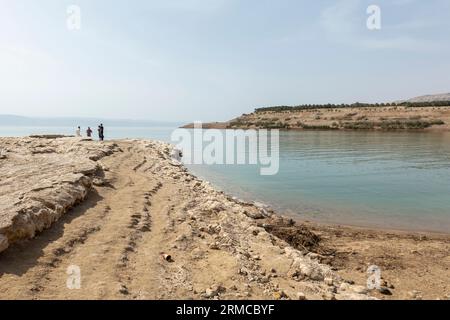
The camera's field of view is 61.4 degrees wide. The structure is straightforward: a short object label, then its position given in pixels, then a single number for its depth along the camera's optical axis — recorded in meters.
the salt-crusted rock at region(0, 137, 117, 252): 7.95
